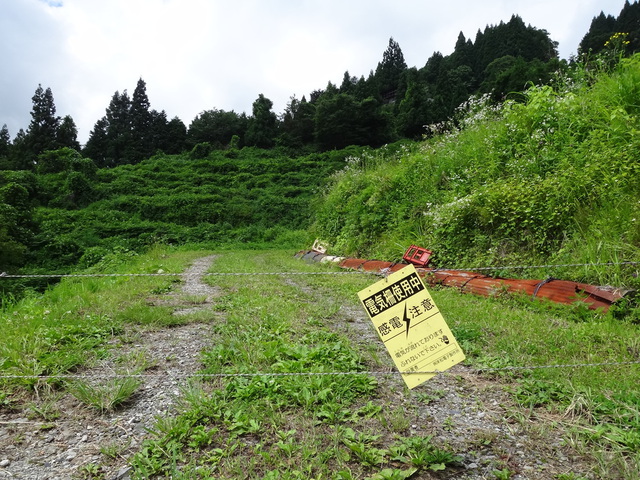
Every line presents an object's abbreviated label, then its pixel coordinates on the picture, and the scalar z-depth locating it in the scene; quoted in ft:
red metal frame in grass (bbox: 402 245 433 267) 18.39
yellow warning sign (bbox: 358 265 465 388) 5.43
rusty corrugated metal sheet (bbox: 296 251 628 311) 10.63
